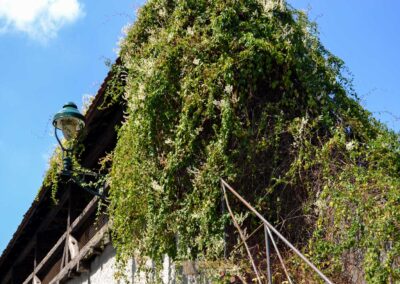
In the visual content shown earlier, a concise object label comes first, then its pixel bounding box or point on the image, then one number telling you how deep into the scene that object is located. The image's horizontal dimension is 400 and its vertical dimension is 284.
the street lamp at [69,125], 8.05
